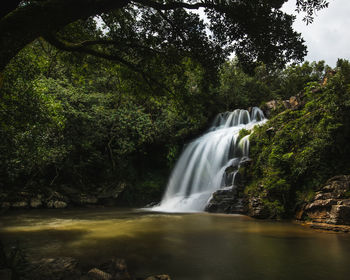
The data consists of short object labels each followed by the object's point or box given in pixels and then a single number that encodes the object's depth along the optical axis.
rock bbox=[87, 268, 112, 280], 2.66
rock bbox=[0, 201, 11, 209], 11.64
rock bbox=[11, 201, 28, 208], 12.10
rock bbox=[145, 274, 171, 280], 2.61
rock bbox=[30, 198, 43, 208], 12.52
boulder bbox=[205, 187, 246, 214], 10.27
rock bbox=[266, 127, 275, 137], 11.80
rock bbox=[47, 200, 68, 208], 12.82
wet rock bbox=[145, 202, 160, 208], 15.19
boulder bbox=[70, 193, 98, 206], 13.88
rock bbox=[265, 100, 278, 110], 18.88
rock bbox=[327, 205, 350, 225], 6.15
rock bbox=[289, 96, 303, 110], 13.74
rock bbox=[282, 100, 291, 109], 14.23
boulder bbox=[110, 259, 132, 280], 2.78
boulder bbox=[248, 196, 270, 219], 8.60
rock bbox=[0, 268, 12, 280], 2.34
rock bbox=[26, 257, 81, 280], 2.68
